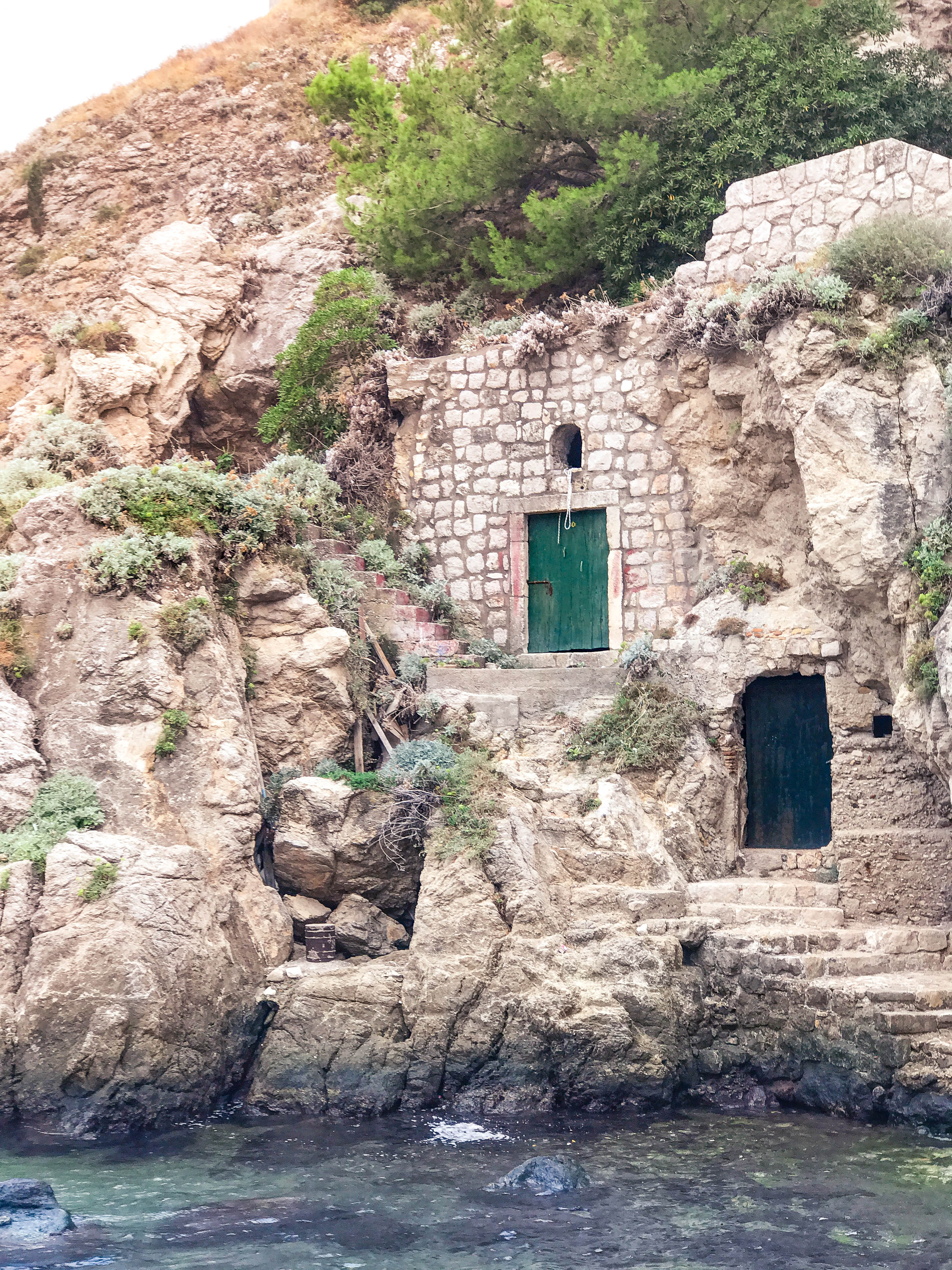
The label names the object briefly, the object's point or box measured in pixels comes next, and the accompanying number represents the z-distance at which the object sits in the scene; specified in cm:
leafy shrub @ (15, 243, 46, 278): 2411
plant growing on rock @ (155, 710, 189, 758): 1305
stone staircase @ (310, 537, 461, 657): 1630
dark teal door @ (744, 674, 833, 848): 1485
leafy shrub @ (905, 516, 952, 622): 1254
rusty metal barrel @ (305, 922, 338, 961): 1306
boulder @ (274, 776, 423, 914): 1347
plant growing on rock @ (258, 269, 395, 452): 1836
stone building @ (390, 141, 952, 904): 1348
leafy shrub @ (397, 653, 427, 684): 1575
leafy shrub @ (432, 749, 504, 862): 1293
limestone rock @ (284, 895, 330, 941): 1352
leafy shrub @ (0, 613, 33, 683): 1332
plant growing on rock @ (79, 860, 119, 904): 1173
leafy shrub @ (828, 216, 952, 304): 1392
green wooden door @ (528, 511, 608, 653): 1669
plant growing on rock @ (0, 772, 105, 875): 1212
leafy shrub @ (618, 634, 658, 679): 1498
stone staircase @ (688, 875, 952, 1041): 1138
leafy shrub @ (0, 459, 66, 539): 1684
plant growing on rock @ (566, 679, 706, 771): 1438
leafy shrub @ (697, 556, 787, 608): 1515
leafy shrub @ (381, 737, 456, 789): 1353
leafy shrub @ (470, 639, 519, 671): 1659
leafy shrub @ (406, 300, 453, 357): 1850
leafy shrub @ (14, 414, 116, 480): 1778
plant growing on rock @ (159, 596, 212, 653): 1352
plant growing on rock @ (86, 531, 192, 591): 1343
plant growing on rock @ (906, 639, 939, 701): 1236
